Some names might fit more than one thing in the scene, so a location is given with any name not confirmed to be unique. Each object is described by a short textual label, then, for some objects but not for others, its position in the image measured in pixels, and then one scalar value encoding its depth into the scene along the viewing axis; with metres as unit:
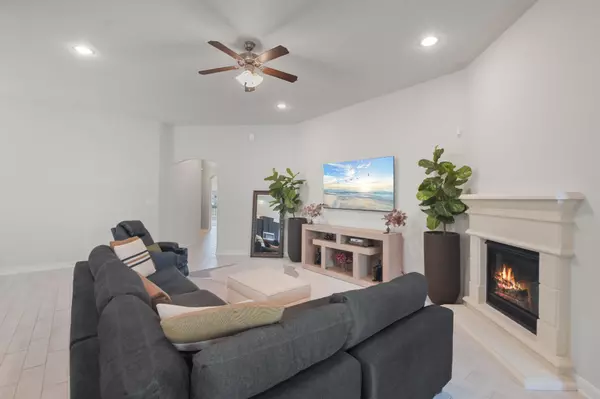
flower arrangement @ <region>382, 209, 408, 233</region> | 4.10
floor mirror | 6.26
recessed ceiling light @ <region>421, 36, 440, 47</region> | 2.90
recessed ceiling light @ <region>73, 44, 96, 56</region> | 3.10
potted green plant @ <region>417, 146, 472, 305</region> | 3.39
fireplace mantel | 2.09
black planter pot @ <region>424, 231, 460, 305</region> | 3.41
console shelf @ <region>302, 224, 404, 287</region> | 4.18
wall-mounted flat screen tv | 4.52
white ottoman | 2.70
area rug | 4.17
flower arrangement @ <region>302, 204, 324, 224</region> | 5.46
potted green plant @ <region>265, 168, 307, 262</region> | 5.80
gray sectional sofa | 0.93
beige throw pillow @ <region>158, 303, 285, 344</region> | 1.11
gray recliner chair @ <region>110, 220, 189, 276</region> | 3.48
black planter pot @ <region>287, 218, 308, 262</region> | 5.78
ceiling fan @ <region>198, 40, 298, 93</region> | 2.91
